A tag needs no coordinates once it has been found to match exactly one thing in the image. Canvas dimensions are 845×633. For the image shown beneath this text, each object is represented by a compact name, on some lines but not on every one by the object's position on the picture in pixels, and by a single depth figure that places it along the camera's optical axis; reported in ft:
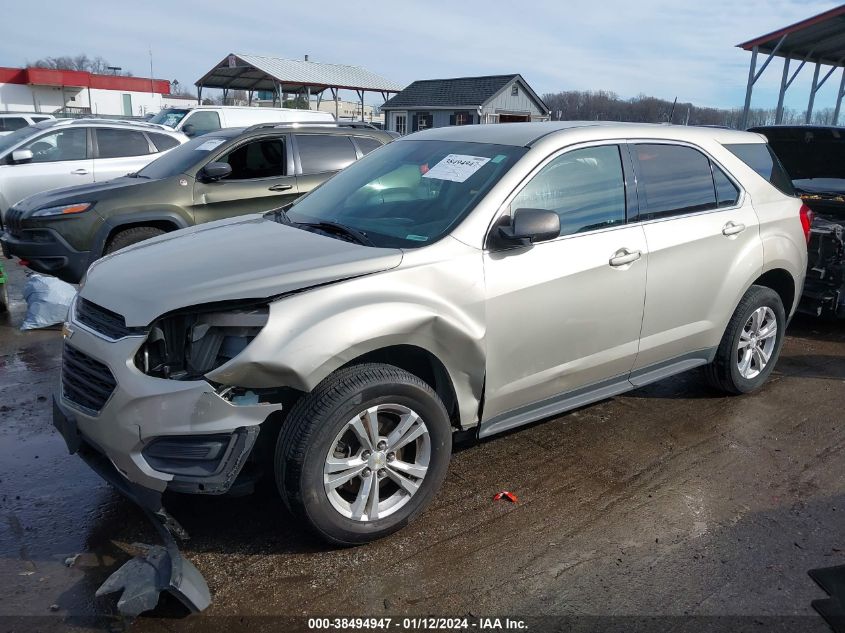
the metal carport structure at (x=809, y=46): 53.06
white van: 45.79
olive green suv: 21.65
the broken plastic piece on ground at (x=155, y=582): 8.23
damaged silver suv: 8.86
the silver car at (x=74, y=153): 31.86
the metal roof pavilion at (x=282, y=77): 102.58
